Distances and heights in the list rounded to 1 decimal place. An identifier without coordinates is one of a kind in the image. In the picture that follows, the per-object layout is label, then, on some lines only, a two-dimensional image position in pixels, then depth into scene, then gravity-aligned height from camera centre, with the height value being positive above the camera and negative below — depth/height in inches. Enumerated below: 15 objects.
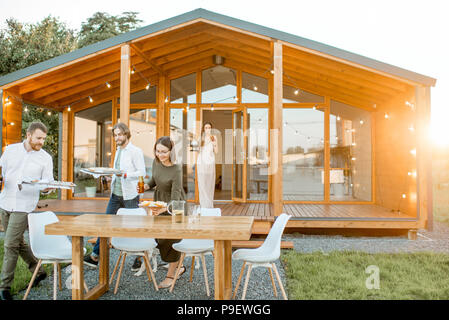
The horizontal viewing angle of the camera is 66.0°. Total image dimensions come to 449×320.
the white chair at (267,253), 115.5 -30.2
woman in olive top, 125.0 -5.2
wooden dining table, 96.7 -17.8
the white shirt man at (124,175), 143.6 -2.9
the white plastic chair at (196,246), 127.8 -30.1
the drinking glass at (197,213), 111.8 -14.7
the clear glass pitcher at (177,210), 107.6 -13.2
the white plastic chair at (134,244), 129.0 -29.5
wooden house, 243.6 +44.7
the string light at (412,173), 224.6 -3.4
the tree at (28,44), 466.0 +194.4
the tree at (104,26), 818.2 +364.8
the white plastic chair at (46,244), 115.9 -28.0
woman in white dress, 225.6 +0.6
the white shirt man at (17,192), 116.6 -8.2
